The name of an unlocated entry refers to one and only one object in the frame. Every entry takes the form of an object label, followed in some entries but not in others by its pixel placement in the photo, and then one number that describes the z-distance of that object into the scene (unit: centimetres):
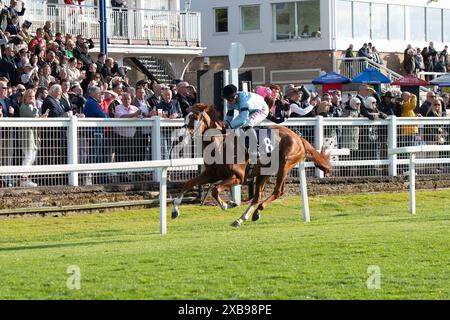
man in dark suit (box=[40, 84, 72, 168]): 1861
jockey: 1727
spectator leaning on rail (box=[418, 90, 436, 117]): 2584
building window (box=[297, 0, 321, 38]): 4875
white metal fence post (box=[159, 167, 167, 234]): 1606
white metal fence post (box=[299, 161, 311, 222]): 1851
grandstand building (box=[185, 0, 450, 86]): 4819
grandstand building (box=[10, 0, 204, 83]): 3203
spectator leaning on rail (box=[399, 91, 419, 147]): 2400
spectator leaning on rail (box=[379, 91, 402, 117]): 2489
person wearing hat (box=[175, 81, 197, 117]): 2166
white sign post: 2034
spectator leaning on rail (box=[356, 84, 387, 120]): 2359
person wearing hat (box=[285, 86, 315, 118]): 2280
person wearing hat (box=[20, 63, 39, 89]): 2153
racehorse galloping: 1688
